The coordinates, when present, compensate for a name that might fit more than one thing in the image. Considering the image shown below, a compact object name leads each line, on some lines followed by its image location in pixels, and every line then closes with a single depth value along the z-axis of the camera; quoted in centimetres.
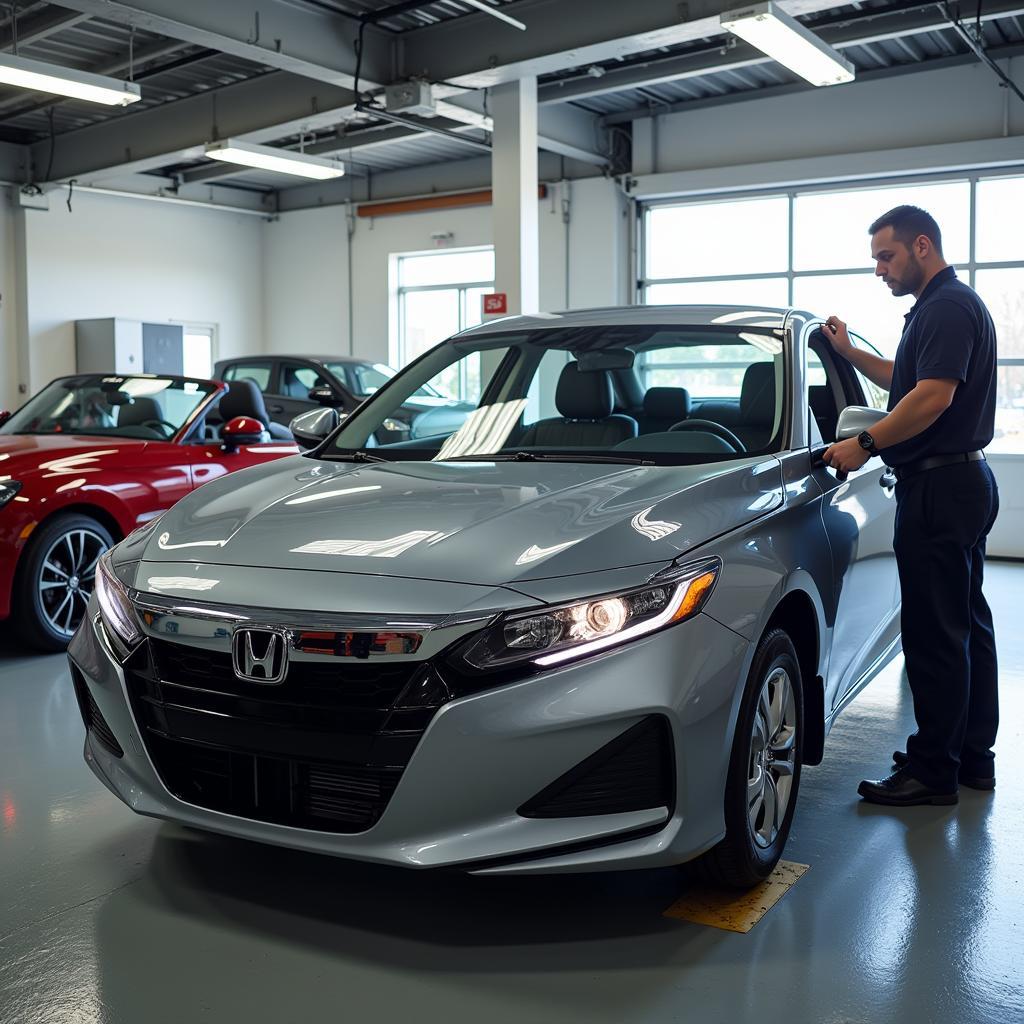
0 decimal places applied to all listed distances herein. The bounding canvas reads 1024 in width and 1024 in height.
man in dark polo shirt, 298
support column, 897
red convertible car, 496
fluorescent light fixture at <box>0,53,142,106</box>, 814
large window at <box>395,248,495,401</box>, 1438
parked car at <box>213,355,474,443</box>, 1033
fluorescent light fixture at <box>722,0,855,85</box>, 693
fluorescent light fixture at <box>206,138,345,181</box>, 1064
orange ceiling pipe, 1374
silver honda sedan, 203
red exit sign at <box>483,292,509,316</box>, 902
